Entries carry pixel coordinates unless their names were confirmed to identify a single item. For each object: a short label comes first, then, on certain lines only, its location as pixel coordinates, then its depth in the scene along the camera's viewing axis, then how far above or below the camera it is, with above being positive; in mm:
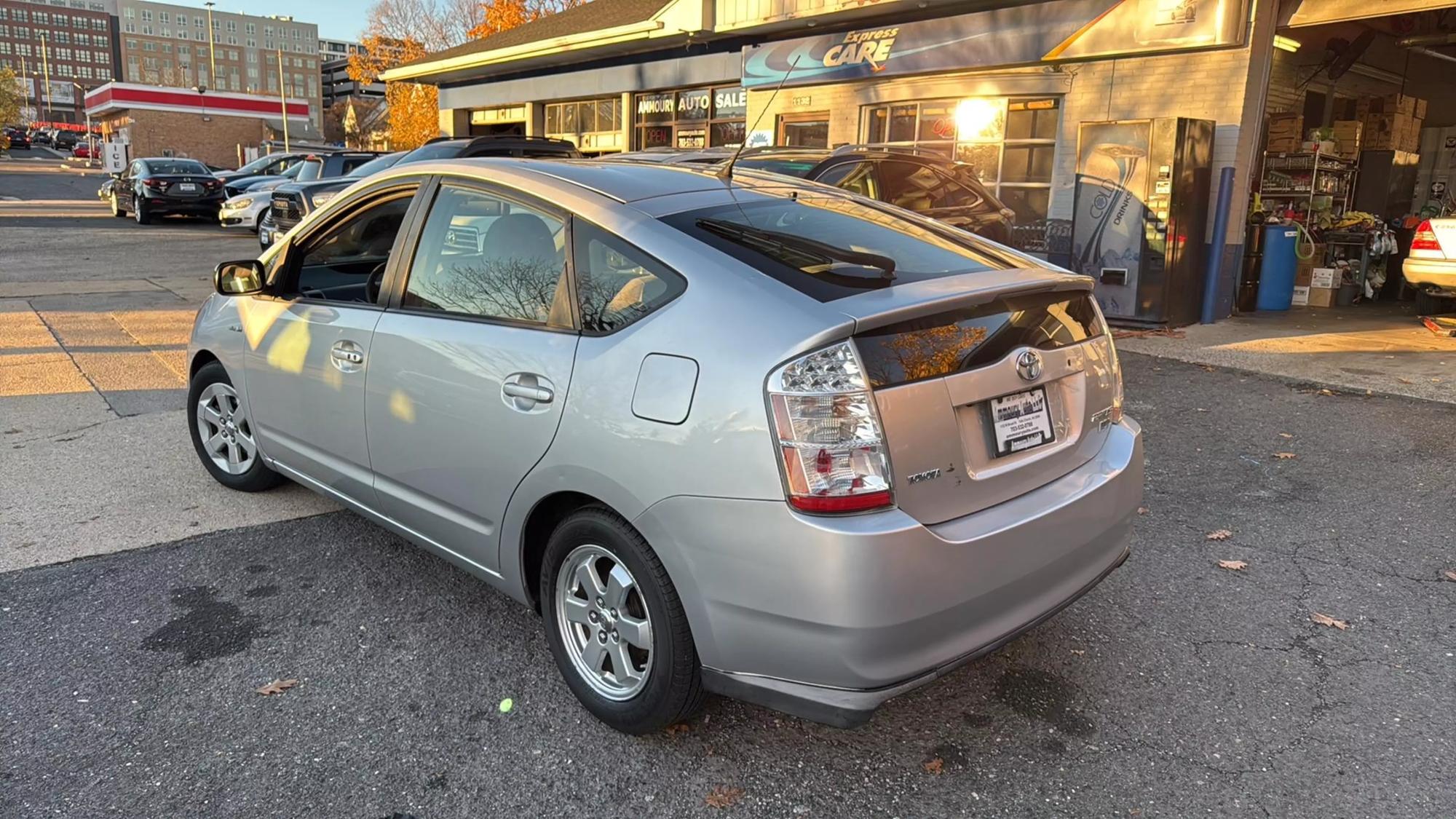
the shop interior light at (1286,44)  11586 +2230
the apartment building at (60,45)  156375 +23246
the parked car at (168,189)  22078 -1
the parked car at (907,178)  8250 +331
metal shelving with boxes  12469 +679
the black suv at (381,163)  11539 +454
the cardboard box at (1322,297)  12797 -843
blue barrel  12172 -474
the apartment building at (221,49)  146375 +21336
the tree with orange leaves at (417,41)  39469 +7273
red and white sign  56938 +5214
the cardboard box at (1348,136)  13477 +1329
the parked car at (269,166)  24438 +666
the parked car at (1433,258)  9945 -222
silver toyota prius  2314 -581
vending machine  10336 +112
